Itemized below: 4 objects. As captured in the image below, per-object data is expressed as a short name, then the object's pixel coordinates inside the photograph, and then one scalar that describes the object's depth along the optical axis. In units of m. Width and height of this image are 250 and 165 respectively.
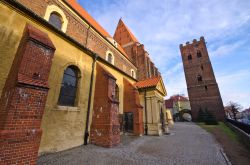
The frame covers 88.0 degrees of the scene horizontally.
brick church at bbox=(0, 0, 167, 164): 4.15
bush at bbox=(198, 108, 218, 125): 24.03
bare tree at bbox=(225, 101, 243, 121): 51.18
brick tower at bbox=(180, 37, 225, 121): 29.64
